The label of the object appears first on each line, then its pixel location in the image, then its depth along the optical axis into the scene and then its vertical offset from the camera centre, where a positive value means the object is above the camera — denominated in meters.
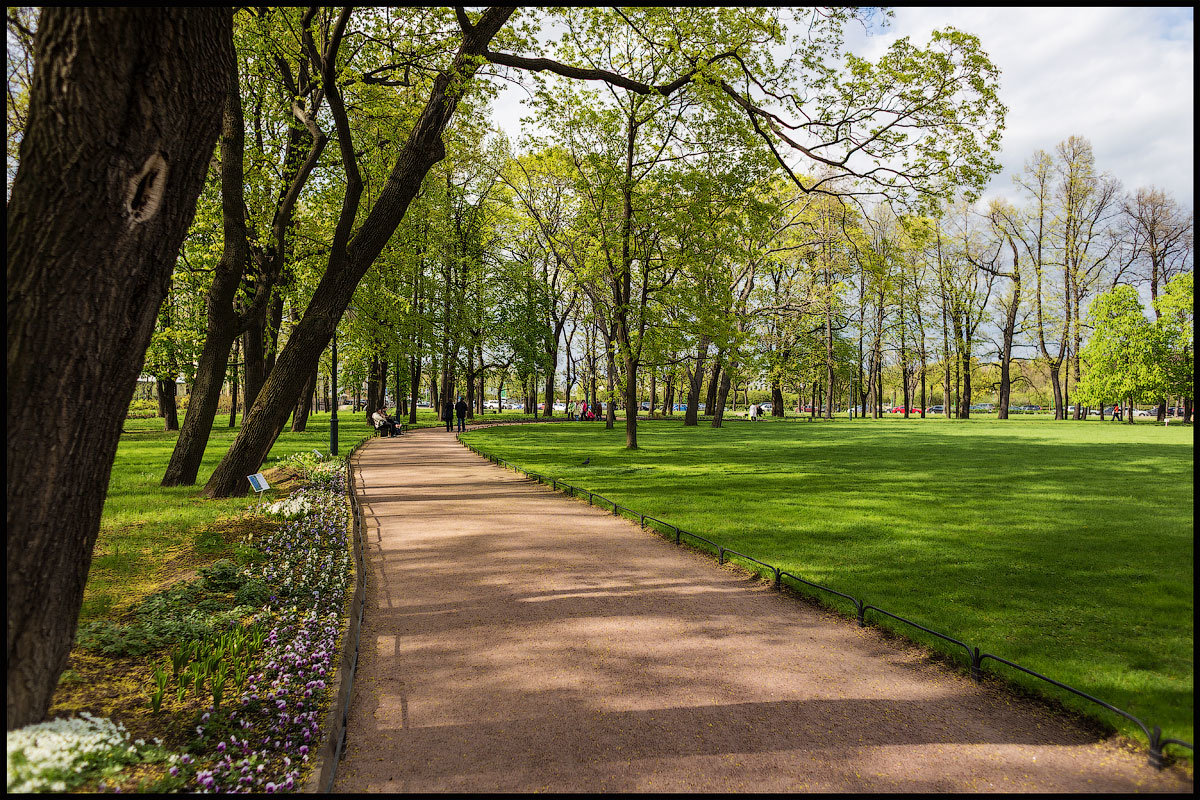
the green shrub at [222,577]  5.94 -1.70
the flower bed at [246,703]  2.83 -1.81
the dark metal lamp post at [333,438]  18.12 -1.17
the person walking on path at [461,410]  30.21 -0.59
